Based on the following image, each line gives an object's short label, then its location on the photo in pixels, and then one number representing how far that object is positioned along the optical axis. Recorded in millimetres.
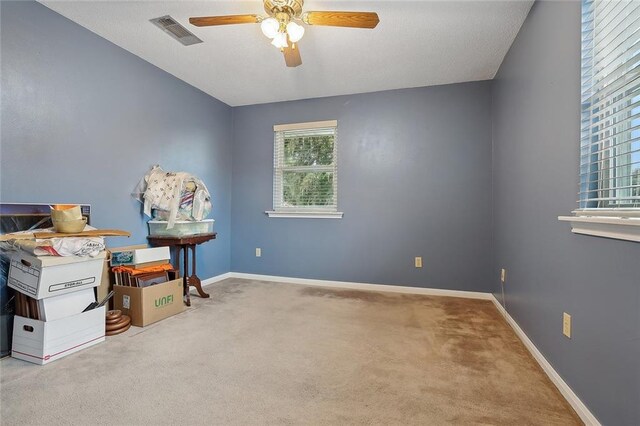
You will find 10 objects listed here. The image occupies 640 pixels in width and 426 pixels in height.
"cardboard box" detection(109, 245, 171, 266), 2458
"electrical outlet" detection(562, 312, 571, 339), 1496
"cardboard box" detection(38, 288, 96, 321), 1792
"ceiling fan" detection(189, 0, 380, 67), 1717
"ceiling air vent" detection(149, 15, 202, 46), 2238
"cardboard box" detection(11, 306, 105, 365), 1772
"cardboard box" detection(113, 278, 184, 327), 2348
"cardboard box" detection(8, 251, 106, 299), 1733
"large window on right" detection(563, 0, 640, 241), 1129
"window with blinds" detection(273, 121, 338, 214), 3775
